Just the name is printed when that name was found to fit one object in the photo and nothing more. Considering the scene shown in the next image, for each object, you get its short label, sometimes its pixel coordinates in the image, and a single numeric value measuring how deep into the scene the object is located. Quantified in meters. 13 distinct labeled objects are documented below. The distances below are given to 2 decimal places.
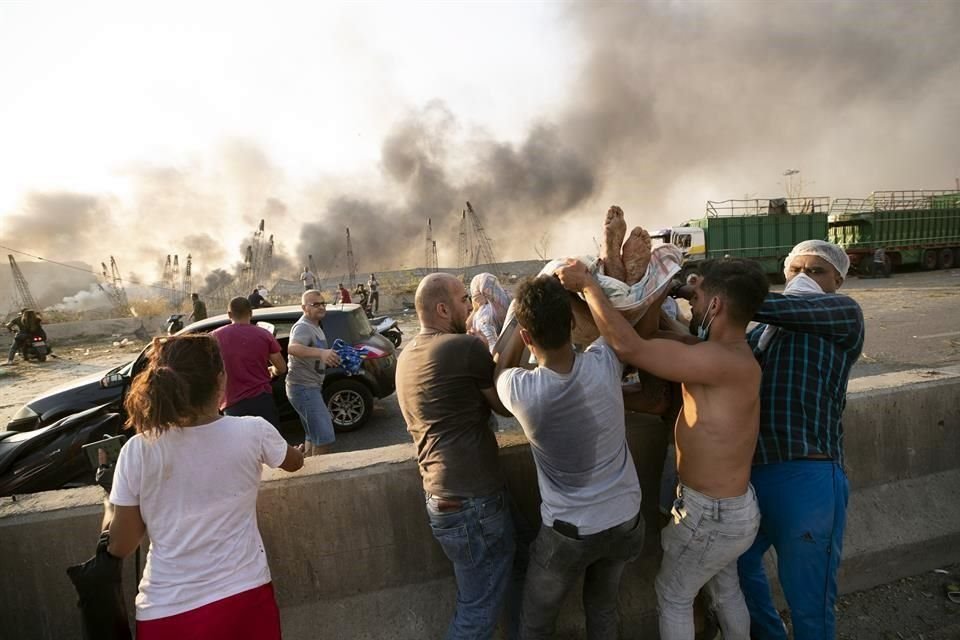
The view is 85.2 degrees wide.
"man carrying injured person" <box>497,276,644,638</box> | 1.67
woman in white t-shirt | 1.49
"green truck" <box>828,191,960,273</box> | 22.77
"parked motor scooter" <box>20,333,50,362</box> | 13.44
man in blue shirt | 1.90
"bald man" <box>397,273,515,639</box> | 1.87
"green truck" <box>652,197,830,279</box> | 20.98
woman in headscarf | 4.06
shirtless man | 1.73
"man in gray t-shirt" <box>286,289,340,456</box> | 4.35
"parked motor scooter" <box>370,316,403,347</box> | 8.88
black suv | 5.53
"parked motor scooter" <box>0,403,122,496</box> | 3.72
